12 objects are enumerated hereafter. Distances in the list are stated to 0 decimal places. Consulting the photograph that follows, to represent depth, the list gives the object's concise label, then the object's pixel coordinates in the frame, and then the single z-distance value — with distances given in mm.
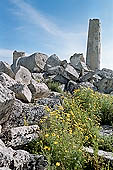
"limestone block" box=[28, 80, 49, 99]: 3845
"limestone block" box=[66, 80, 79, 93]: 5546
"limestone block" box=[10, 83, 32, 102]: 3244
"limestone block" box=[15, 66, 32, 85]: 4380
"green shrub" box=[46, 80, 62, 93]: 5317
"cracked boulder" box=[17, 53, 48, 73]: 6886
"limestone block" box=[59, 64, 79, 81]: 6203
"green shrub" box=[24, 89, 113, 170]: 2045
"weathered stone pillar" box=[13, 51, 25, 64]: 10041
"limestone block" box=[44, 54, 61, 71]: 6997
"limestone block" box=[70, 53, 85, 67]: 8701
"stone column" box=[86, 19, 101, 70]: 10867
